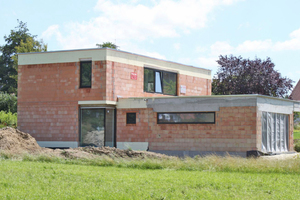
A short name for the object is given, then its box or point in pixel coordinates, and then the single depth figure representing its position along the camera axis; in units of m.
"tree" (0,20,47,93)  55.25
